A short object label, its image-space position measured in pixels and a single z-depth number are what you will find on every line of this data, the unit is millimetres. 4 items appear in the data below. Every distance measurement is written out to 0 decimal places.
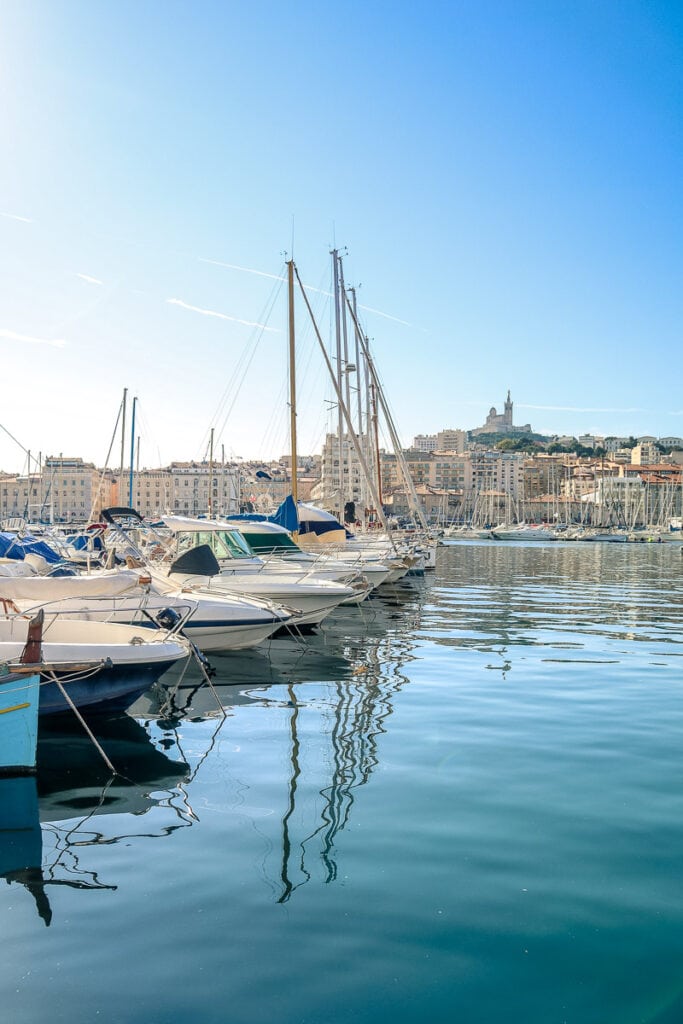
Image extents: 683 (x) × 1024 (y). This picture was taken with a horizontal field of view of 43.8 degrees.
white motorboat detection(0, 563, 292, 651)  14367
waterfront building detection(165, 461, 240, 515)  175000
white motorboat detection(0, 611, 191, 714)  9078
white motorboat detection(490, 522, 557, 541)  108688
